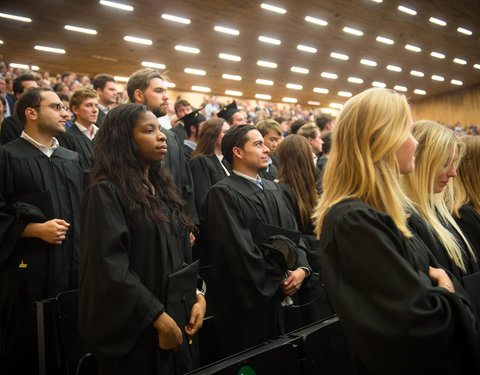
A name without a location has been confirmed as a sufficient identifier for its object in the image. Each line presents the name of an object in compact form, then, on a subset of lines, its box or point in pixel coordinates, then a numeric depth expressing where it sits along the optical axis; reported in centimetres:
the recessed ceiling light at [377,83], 2162
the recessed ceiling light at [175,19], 1204
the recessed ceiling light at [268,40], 1440
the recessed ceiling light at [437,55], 1698
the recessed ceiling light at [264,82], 1985
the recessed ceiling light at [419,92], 2423
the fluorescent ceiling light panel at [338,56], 1673
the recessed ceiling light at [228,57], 1598
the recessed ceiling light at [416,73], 1985
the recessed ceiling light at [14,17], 1141
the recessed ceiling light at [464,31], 1444
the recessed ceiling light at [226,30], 1324
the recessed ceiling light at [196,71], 1753
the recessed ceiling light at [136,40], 1357
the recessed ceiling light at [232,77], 1884
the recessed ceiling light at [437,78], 2121
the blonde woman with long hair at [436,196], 204
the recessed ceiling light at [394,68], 1870
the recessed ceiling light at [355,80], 2060
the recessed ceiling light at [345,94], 2346
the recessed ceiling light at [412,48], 1589
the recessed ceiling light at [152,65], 1632
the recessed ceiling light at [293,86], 2100
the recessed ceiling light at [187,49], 1481
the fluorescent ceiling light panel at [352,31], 1390
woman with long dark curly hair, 189
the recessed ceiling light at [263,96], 2255
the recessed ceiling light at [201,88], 2058
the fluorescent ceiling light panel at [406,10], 1239
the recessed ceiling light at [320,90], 2230
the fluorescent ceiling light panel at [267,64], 1723
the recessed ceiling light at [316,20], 1290
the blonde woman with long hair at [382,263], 131
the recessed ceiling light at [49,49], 1404
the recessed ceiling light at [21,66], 1486
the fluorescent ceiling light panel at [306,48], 1556
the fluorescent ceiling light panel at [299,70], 1838
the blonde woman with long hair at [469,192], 257
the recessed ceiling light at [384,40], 1491
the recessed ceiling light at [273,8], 1182
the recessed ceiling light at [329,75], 1967
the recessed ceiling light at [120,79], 1783
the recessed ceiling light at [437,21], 1345
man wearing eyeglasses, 285
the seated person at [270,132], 530
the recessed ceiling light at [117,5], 1082
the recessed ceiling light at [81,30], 1239
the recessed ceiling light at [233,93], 2155
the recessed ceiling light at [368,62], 1769
